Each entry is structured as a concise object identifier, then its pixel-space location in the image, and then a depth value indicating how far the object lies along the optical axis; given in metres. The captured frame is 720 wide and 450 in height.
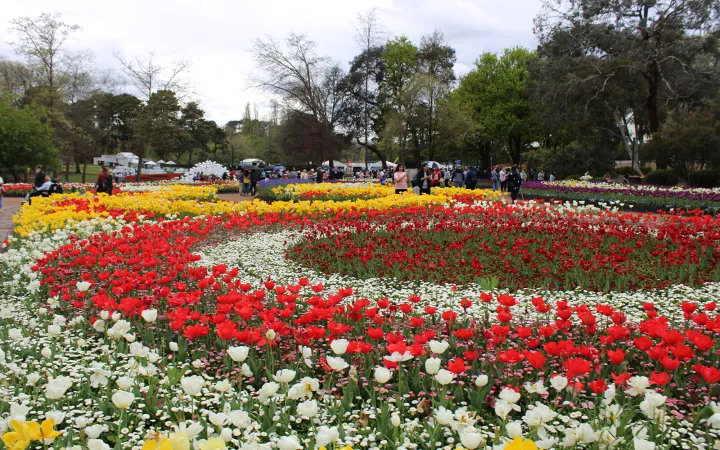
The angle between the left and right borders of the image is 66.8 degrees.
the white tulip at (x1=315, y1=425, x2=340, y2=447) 1.95
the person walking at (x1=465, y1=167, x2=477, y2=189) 23.20
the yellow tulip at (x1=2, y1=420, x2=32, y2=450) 1.73
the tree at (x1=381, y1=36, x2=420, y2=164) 45.28
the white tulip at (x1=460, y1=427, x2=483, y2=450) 1.72
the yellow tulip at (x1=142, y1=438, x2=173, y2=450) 1.54
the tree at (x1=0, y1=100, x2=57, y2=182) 30.22
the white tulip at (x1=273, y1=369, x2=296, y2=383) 2.42
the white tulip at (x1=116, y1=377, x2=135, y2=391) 2.37
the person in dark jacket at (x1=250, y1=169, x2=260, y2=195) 25.58
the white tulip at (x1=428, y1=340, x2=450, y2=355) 2.66
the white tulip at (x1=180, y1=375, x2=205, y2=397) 2.21
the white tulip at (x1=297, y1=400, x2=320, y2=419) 2.07
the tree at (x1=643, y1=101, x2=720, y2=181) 22.30
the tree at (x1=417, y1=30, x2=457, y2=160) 34.94
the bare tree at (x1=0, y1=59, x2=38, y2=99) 42.30
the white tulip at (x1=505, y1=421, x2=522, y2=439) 1.88
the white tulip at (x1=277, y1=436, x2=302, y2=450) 1.84
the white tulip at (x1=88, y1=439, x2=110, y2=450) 1.95
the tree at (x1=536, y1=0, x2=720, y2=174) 26.47
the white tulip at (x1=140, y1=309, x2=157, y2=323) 3.26
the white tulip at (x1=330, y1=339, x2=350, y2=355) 2.61
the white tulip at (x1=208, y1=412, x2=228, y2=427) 2.03
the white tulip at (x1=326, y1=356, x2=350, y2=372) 2.49
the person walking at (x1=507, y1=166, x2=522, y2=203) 19.03
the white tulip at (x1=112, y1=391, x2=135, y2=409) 2.13
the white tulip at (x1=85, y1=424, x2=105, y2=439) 2.05
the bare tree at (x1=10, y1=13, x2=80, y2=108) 35.75
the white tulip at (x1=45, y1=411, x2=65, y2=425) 2.10
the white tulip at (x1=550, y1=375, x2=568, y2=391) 2.26
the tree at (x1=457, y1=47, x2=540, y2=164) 43.44
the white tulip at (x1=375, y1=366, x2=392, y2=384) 2.37
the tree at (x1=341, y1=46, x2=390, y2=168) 46.88
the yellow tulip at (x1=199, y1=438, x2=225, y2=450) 1.67
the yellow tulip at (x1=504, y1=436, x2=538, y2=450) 1.48
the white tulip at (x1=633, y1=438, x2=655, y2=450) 1.72
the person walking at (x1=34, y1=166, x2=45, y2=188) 17.54
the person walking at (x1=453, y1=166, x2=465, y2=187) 22.42
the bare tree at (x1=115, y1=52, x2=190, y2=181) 34.62
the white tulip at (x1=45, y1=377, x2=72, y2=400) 2.26
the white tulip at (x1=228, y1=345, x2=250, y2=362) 2.52
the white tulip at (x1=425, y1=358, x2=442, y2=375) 2.50
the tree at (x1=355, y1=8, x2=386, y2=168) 41.72
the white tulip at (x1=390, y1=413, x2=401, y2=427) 2.21
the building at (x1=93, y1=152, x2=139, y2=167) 65.90
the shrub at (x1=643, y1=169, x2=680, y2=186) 26.53
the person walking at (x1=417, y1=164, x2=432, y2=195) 16.25
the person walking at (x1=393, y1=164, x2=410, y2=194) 15.41
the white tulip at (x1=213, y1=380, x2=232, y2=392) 2.40
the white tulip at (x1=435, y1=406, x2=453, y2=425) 2.01
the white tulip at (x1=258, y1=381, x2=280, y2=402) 2.34
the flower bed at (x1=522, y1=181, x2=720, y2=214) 16.62
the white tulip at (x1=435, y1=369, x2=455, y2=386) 2.36
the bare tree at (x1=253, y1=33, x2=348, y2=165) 36.84
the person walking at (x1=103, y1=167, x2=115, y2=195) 16.52
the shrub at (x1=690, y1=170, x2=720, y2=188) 24.61
